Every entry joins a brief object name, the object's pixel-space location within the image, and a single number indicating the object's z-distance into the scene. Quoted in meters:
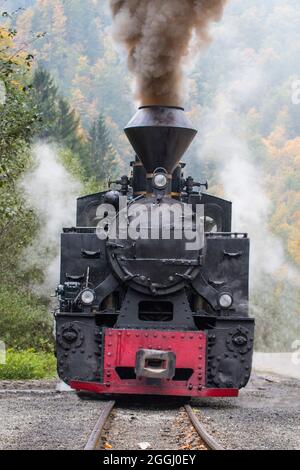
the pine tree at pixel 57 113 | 43.28
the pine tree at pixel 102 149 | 51.34
